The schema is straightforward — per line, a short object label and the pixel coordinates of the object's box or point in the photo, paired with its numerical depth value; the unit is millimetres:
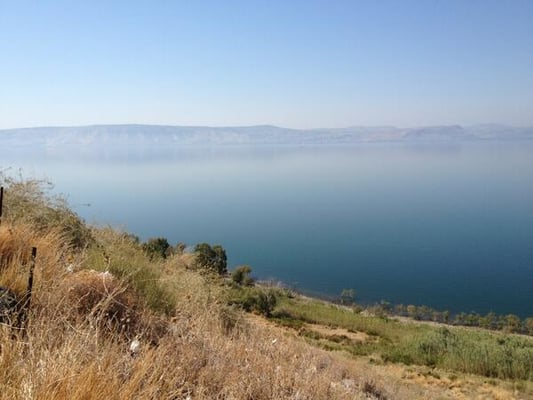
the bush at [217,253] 29531
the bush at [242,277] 32812
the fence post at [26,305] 3206
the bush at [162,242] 25159
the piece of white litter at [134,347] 3263
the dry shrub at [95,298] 3910
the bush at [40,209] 7552
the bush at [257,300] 21672
